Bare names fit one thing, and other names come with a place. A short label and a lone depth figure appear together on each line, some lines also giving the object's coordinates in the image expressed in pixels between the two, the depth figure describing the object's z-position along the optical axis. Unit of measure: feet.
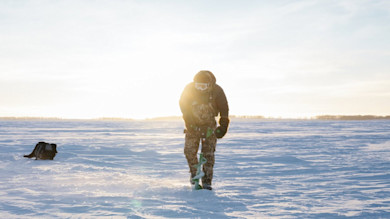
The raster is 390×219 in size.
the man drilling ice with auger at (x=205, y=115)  17.11
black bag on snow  29.51
